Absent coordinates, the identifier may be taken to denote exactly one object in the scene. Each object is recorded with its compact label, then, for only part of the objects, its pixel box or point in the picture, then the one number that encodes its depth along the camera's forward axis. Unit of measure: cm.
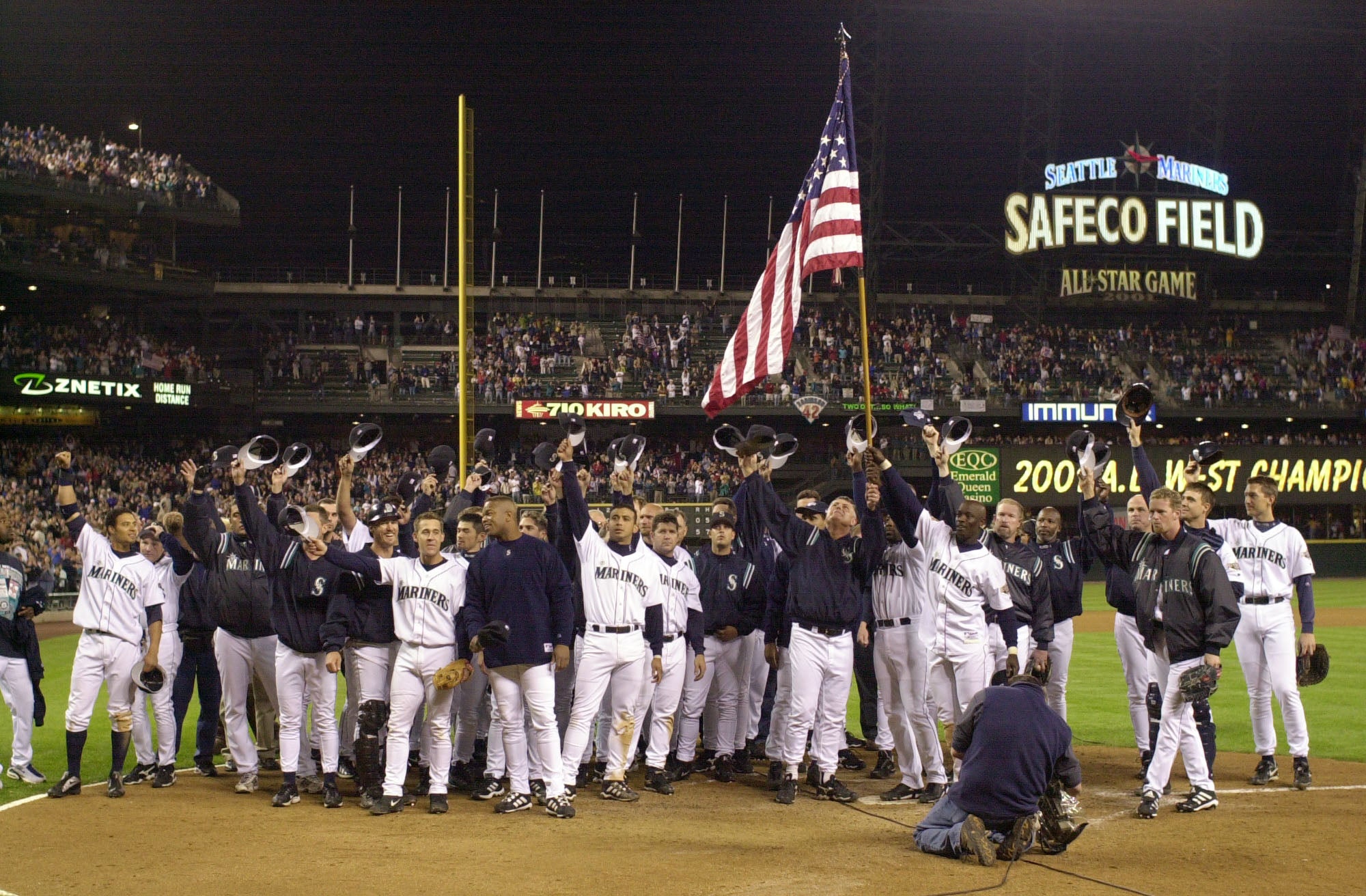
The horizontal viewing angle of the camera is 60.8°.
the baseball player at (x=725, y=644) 970
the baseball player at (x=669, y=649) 895
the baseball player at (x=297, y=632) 836
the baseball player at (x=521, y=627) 807
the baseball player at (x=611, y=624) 845
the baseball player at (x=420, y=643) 812
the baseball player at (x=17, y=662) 910
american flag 993
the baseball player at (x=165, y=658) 895
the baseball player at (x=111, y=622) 857
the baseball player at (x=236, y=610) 885
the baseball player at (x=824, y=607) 855
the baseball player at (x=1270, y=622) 873
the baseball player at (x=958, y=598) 812
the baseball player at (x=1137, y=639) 896
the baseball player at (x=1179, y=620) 773
